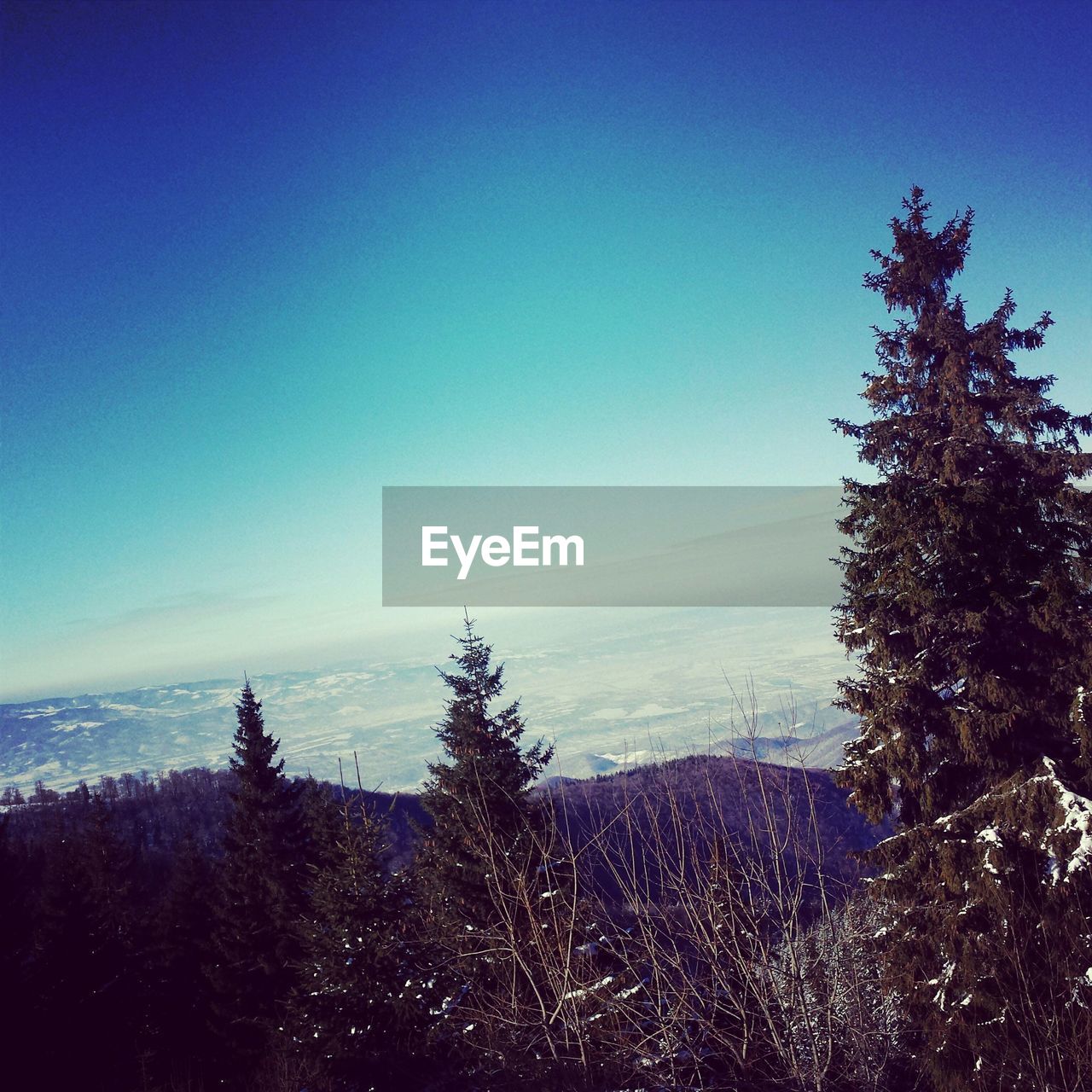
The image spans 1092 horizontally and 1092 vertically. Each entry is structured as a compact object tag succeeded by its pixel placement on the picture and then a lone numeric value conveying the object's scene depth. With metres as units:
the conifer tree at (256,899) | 21.62
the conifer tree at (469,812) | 13.70
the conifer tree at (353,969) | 13.59
